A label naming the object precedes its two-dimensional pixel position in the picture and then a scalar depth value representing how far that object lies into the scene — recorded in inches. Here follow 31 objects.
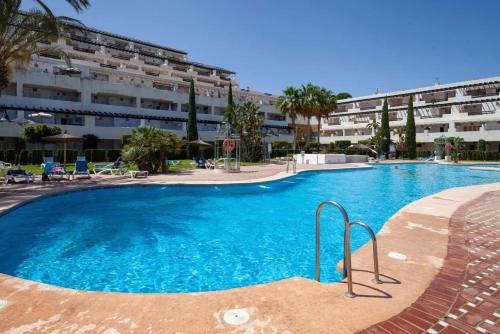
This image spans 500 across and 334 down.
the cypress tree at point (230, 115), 1377.3
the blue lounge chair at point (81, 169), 672.4
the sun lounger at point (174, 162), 1146.0
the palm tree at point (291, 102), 1720.0
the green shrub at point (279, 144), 2020.2
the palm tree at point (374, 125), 2126.5
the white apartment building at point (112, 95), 1251.8
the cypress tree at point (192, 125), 1529.3
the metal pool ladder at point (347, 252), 137.6
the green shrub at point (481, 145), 1724.4
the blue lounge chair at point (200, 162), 1054.4
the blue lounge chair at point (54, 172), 634.0
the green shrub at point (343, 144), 2249.0
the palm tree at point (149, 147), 777.6
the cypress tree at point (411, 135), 1865.4
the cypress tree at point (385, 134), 1908.2
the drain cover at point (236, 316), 115.2
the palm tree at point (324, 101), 1747.3
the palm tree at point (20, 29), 596.1
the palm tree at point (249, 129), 1349.7
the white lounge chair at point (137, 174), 711.2
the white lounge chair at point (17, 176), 574.8
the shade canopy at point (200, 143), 1129.2
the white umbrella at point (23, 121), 792.9
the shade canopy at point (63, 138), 773.3
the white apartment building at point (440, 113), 1804.9
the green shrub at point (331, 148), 2003.0
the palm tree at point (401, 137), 2011.6
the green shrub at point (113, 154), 1193.4
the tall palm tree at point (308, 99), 1718.0
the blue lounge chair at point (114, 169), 757.4
